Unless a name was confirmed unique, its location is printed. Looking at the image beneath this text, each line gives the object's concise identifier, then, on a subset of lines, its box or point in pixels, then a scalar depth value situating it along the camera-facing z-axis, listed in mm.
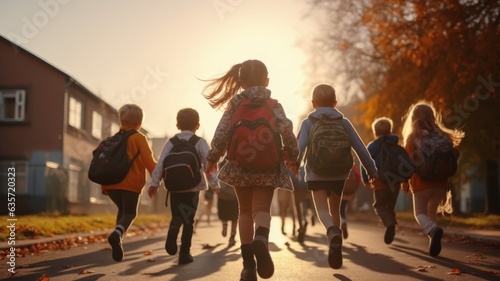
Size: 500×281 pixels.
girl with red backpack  5984
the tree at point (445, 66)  19547
